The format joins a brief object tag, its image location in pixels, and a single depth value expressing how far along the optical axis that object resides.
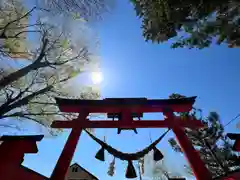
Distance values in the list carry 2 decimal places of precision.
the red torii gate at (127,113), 3.58
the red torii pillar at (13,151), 2.93
